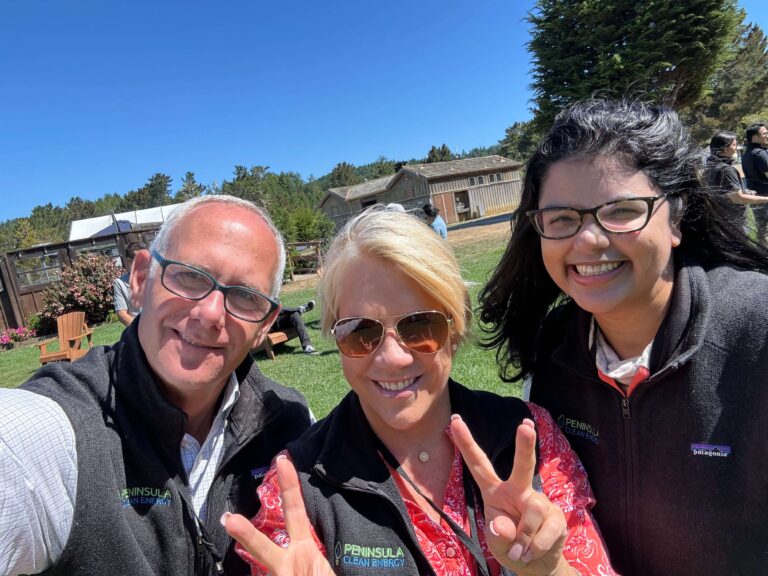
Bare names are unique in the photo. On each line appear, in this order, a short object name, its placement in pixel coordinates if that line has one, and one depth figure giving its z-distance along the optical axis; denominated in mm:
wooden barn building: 43625
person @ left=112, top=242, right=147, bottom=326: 7613
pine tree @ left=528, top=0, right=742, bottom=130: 23406
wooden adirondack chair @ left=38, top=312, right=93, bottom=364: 10258
